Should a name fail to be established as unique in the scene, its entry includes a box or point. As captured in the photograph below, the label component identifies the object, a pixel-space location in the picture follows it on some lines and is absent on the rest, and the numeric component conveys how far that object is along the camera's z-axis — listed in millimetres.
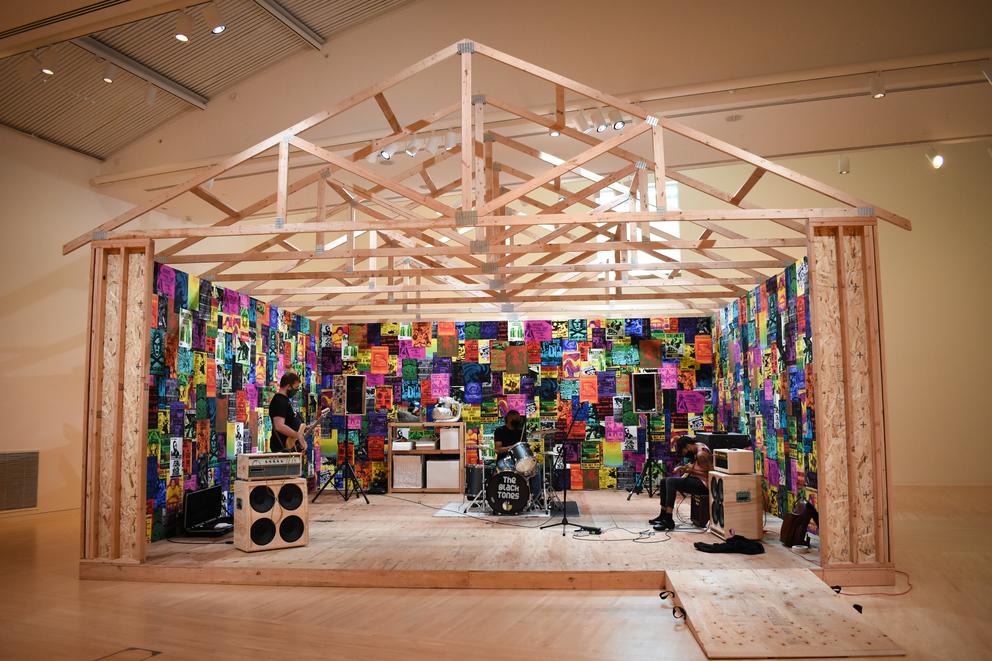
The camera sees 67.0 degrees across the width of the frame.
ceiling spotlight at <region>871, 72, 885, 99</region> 7797
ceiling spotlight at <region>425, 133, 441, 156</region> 8000
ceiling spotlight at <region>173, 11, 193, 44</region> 7377
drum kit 8688
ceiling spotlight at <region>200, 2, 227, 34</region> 7234
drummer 9117
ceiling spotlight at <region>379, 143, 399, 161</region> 7805
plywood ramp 4242
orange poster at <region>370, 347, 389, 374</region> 11977
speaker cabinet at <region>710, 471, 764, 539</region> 7059
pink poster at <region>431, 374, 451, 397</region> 11789
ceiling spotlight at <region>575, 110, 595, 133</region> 7902
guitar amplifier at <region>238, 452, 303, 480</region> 7027
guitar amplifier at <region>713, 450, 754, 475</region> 7219
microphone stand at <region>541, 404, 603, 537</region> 7624
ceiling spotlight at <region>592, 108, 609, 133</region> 7852
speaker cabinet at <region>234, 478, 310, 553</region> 6945
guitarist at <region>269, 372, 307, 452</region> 8008
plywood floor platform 5996
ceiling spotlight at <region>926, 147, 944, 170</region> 8742
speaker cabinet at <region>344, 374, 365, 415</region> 10406
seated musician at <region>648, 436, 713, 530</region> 7961
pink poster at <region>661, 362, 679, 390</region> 11477
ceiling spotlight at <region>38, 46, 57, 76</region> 7949
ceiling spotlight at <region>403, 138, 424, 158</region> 8031
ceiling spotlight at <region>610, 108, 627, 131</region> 7889
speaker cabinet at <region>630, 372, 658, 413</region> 10508
